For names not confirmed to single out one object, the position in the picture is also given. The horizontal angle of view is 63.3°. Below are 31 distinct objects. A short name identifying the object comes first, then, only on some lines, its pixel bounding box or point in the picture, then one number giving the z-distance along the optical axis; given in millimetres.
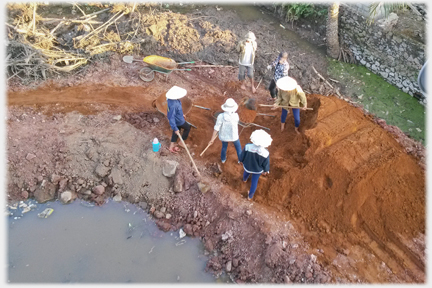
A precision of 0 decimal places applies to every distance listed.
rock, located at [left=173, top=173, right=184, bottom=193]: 6559
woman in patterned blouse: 7051
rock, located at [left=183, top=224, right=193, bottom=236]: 6199
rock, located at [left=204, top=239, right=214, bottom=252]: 6004
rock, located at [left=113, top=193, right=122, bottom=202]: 6730
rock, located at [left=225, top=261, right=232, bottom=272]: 5707
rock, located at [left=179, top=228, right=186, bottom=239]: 6211
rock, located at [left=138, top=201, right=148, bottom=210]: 6613
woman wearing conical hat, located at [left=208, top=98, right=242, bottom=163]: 6137
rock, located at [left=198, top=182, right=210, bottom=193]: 6438
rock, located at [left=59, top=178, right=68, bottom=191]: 6746
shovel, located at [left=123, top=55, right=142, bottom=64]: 8977
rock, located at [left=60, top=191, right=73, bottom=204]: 6648
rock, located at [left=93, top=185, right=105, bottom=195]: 6684
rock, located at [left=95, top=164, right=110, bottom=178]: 6789
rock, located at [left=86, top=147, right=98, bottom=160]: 6949
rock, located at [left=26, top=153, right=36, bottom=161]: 6918
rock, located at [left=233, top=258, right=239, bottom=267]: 5719
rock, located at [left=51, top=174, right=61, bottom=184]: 6759
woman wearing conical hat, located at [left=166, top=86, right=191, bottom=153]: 6430
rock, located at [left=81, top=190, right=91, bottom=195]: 6714
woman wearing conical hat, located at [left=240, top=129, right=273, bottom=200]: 5367
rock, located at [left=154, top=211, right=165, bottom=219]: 6430
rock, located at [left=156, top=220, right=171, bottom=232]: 6289
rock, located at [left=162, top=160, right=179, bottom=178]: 6686
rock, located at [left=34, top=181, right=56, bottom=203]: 6703
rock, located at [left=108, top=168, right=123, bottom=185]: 6766
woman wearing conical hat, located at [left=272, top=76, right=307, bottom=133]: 6715
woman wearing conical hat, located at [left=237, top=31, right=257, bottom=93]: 7793
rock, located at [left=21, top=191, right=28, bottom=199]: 6719
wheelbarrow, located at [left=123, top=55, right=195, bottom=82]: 8556
